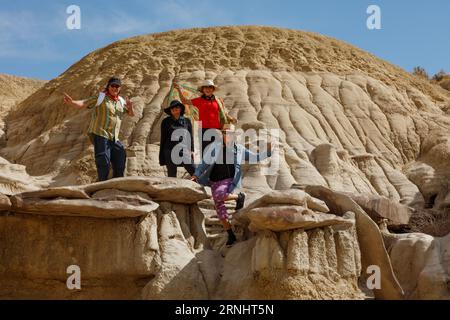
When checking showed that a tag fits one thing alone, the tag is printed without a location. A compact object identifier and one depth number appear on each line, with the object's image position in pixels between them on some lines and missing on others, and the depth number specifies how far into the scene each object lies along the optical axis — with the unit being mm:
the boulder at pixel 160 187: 9117
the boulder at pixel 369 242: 9031
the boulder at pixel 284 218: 8281
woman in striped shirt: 9992
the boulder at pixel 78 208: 8703
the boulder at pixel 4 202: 8854
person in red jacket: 9891
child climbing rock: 9430
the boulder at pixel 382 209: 12672
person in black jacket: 10297
